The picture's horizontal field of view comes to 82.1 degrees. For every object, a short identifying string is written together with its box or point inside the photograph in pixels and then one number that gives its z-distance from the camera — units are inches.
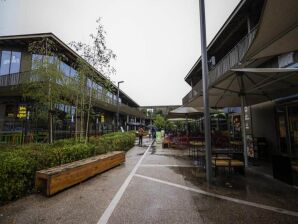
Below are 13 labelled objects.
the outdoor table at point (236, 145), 323.0
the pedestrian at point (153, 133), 1021.5
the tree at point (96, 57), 308.8
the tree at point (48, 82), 263.9
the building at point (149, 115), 2504.9
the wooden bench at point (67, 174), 156.6
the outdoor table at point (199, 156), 319.0
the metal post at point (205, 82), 193.6
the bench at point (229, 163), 208.5
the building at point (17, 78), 440.4
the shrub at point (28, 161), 142.5
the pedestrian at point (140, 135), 642.2
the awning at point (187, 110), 448.9
